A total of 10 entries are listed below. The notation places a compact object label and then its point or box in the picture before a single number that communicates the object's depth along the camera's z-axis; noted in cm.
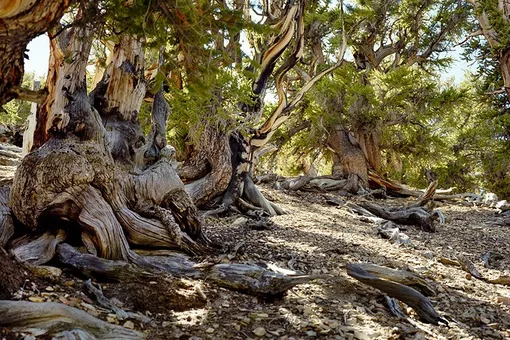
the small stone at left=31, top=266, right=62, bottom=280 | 229
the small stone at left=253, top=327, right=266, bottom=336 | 211
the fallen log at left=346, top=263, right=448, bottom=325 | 260
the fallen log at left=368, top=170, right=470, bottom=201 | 1099
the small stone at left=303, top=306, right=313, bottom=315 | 245
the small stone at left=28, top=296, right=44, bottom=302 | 189
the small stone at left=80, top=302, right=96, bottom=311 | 203
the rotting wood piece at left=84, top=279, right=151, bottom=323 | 203
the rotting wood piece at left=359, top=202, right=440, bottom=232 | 639
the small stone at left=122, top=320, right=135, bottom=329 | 195
